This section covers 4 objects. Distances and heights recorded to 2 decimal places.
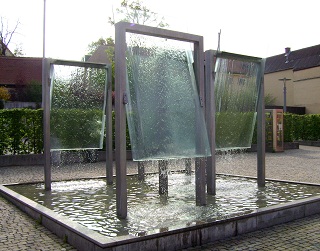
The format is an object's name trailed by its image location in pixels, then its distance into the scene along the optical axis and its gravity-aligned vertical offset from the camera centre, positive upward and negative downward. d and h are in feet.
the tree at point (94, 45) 167.27 +38.04
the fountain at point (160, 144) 17.76 -0.46
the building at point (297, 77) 150.71 +23.48
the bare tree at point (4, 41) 175.22 +41.76
